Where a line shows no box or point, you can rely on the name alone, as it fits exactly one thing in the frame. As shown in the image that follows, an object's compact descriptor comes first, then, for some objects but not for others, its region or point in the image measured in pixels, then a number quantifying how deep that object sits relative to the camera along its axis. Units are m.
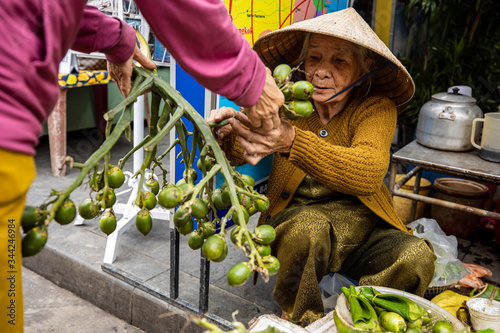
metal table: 2.60
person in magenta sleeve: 0.85
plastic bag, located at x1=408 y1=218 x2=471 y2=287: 2.44
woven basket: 1.62
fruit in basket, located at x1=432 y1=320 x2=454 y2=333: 1.50
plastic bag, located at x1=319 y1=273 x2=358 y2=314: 2.15
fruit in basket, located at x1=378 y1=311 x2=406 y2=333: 1.52
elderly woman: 1.77
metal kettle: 2.96
